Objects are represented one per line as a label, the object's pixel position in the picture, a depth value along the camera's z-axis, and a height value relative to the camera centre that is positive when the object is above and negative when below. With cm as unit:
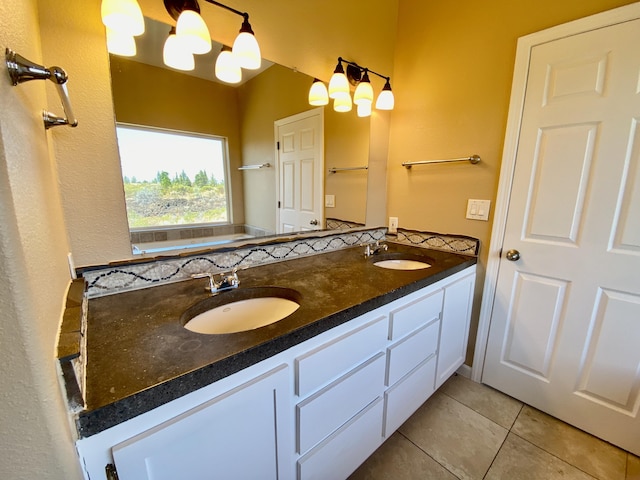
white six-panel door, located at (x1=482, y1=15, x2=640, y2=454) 121 -20
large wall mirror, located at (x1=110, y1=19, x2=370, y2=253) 100 +25
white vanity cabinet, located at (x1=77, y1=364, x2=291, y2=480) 53 -57
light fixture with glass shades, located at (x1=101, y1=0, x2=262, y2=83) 81 +51
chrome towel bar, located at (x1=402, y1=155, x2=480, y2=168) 161 +20
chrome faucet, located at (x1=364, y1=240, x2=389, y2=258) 166 -37
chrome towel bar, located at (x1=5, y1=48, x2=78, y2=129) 41 +18
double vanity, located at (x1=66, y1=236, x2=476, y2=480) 56 -49
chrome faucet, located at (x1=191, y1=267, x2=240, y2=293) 105 -37
